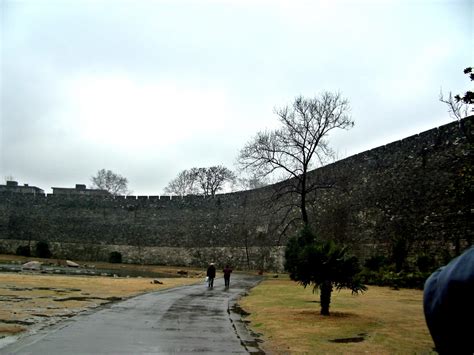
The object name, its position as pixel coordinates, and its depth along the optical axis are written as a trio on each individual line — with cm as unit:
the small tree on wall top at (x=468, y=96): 918
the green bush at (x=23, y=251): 4650
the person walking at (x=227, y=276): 2183
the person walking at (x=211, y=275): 2103
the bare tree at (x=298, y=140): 2855
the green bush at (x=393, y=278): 1878
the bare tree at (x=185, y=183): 7212
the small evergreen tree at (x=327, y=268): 1161
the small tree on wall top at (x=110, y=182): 8981
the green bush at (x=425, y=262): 1916
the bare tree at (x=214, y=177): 6762
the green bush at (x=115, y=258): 4584
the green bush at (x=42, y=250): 4644
